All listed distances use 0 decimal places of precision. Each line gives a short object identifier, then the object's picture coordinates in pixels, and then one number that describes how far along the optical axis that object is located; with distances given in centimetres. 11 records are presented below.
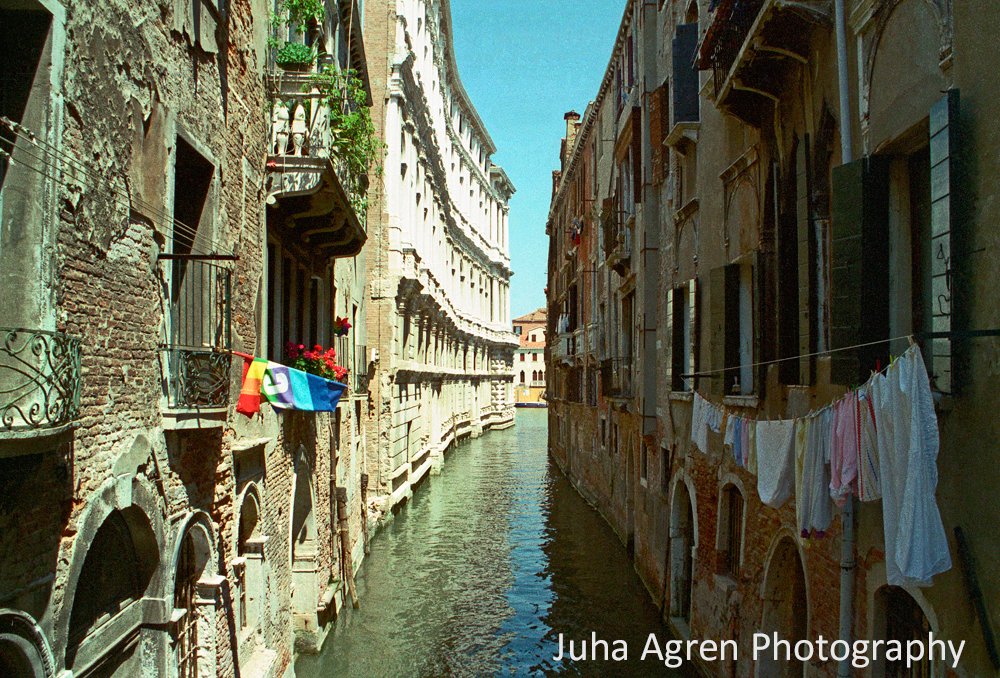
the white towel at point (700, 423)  1009
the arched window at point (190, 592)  687
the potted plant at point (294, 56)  937
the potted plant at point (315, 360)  1087
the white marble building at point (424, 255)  2108
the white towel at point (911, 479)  429
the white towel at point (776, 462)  671
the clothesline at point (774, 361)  524
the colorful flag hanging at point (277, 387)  758
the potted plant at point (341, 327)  1377
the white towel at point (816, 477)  584
